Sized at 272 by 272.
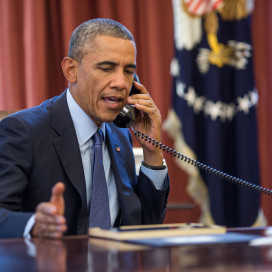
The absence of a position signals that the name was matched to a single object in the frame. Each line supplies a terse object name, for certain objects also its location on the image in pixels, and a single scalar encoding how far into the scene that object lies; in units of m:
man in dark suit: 2.97
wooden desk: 2.02
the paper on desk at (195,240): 2.55
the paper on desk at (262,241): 2.57
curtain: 3.72
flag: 3.99
